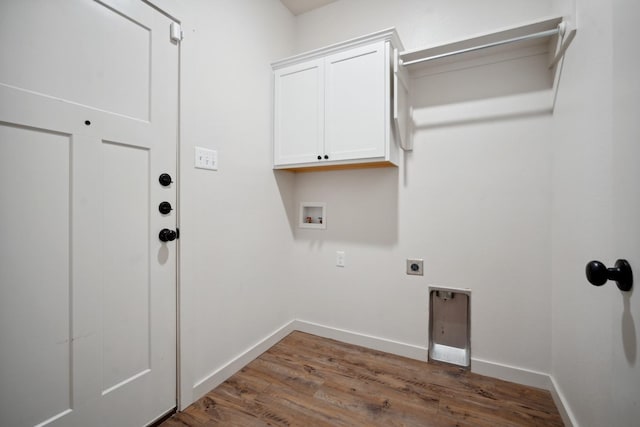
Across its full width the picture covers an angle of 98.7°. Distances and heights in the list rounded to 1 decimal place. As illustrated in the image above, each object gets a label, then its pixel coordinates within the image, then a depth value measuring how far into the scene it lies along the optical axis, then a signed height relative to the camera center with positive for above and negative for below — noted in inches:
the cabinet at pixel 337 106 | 70.9 +29.7
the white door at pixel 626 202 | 21.0 +0.9
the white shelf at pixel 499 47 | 57.1 +39.9
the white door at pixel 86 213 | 37.6 -0.4
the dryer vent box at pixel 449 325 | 75.5 -31.8
